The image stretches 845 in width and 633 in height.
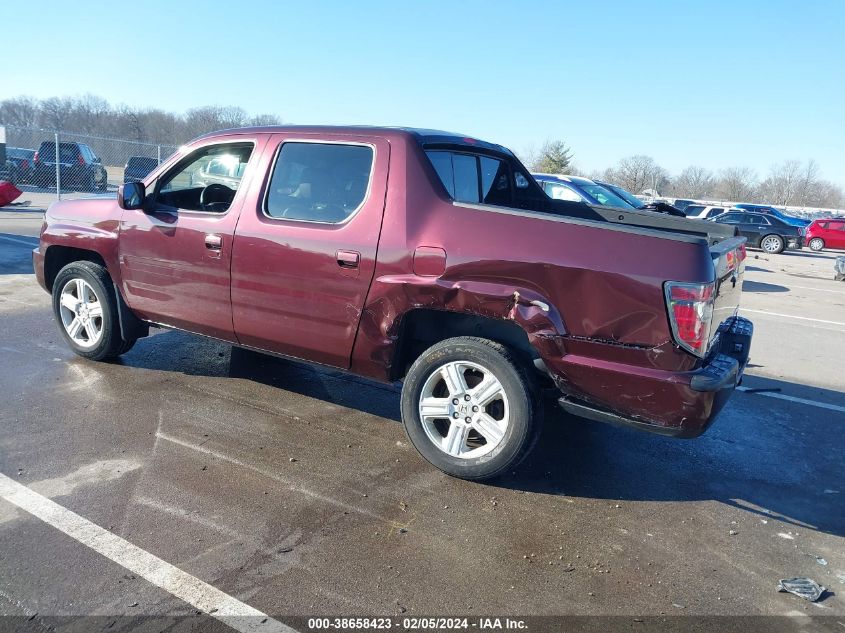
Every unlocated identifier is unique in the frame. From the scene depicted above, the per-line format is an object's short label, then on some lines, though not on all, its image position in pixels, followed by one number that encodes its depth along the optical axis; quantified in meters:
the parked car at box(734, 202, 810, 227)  30.40
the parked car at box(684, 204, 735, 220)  27.09
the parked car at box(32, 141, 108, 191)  22.19
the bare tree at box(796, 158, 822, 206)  102.01
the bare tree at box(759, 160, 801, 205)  99.75
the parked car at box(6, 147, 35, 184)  24.75
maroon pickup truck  3.33
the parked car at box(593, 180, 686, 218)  11.89
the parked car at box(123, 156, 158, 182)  21.98
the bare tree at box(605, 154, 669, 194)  70.06
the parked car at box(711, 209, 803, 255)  25.67
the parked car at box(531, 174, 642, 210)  12.22
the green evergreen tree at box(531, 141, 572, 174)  61.38
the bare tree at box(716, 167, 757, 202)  93.00
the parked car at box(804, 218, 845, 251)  27.88
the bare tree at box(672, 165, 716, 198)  98.88
